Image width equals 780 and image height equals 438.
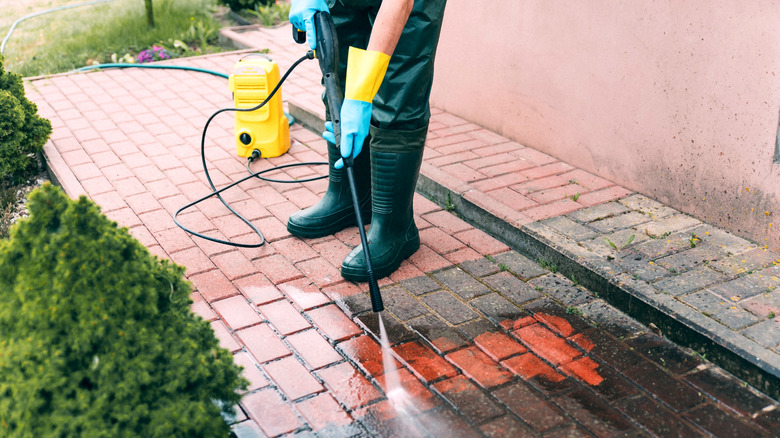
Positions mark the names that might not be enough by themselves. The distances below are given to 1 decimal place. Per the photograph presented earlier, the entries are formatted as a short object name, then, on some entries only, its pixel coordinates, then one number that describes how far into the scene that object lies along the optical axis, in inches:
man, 111.9
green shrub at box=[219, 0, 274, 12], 319.3
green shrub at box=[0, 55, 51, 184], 166.2
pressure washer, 175.8
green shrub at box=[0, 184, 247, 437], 71.3
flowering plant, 269.6
